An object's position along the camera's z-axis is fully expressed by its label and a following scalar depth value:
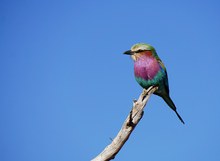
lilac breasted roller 11.87
